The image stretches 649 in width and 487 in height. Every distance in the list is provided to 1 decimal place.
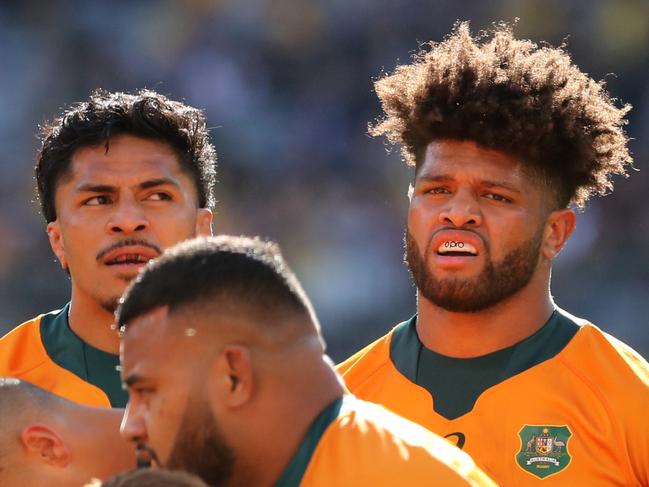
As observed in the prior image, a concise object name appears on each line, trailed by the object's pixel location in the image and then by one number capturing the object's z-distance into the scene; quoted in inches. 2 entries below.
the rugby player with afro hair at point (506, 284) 283.9
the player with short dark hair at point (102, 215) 325.7
